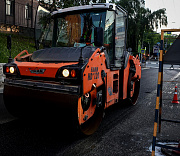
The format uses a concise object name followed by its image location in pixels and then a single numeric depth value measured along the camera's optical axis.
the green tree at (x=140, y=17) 37.72
